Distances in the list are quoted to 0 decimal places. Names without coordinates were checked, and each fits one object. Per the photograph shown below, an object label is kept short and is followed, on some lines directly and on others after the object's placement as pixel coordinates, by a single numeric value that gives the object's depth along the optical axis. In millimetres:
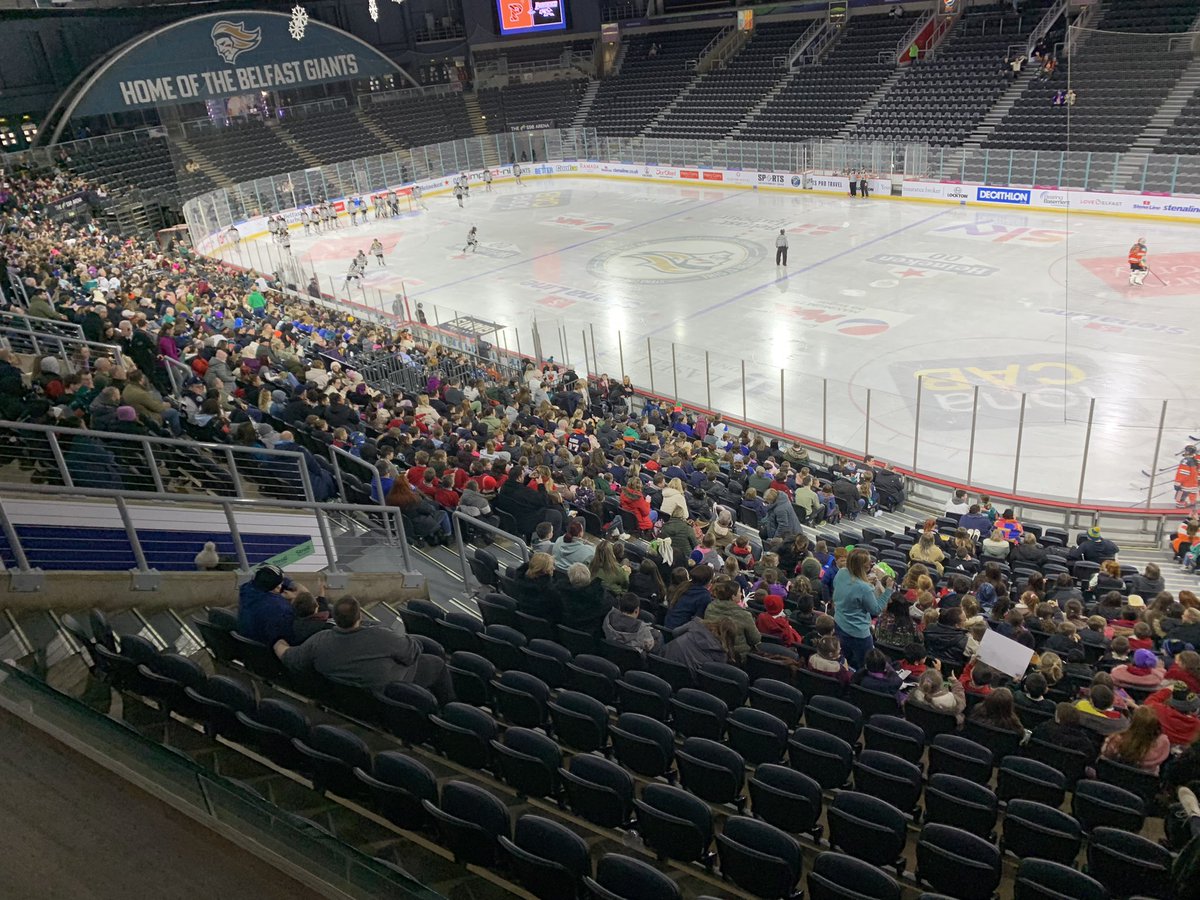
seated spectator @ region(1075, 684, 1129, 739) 6164
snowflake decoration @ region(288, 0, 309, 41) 46188
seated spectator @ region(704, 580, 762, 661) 7227
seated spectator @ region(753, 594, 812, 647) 7691
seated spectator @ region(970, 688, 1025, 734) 6188
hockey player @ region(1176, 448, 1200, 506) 13773
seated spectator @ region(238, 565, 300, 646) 6250
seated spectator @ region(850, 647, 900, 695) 6789
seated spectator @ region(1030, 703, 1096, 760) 5914
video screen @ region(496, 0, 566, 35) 49747
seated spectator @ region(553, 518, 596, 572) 8641
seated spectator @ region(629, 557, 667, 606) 8406
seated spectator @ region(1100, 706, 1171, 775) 5703
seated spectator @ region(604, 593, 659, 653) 7254
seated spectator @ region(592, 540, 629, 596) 8086
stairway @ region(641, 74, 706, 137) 48344
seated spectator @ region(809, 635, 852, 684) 6922
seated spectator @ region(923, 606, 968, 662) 7757
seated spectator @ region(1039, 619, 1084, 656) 7570
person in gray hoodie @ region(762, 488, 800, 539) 11844
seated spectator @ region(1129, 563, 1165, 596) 9375
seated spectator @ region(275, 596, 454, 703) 5820
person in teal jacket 7703
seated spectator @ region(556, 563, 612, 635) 7512
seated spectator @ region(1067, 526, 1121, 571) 11320
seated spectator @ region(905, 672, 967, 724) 6473
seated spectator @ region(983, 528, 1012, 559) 11469
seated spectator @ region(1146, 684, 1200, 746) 6047
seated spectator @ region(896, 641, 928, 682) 7316
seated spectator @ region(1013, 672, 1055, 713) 6496
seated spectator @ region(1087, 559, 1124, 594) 9664
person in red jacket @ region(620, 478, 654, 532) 11383
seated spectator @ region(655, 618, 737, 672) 6988
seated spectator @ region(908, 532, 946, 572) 10438
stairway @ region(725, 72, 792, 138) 44688
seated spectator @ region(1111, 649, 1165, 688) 6773
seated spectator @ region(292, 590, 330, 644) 6219
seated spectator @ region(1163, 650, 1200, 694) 6699
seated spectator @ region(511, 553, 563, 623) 7730
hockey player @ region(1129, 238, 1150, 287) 23156
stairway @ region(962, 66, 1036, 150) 35750
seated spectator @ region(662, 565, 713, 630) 7602
